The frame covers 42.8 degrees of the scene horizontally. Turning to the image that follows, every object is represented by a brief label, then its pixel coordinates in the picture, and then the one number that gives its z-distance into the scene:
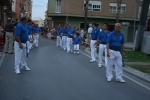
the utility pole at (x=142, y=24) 16.18
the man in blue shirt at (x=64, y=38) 15.47
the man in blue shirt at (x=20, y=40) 6.92
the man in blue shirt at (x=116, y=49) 6.71
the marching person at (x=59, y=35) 16.91
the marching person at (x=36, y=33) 15.86
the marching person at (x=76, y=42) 13.68
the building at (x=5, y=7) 21.81
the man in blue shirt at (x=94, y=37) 9.71
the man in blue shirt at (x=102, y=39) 8.78
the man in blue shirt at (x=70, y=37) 14.26
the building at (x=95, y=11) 31.42
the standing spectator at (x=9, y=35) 11.29
